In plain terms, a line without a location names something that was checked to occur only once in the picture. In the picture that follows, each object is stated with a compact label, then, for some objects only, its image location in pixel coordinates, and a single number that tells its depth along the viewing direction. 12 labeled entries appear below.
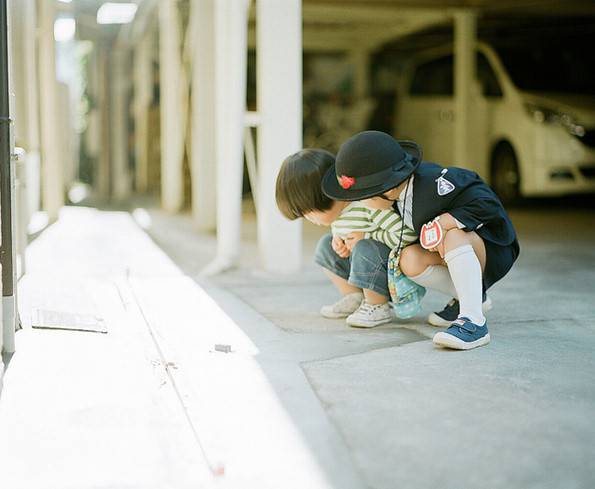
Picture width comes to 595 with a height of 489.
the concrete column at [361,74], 14.24
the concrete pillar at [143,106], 14.50
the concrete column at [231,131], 5.23
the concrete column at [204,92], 8.08
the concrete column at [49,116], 7.99
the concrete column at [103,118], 13.94
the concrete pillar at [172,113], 9.69
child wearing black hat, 3.13
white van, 8.76
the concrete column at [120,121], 14.32
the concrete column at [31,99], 7.65
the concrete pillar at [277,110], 5.05
